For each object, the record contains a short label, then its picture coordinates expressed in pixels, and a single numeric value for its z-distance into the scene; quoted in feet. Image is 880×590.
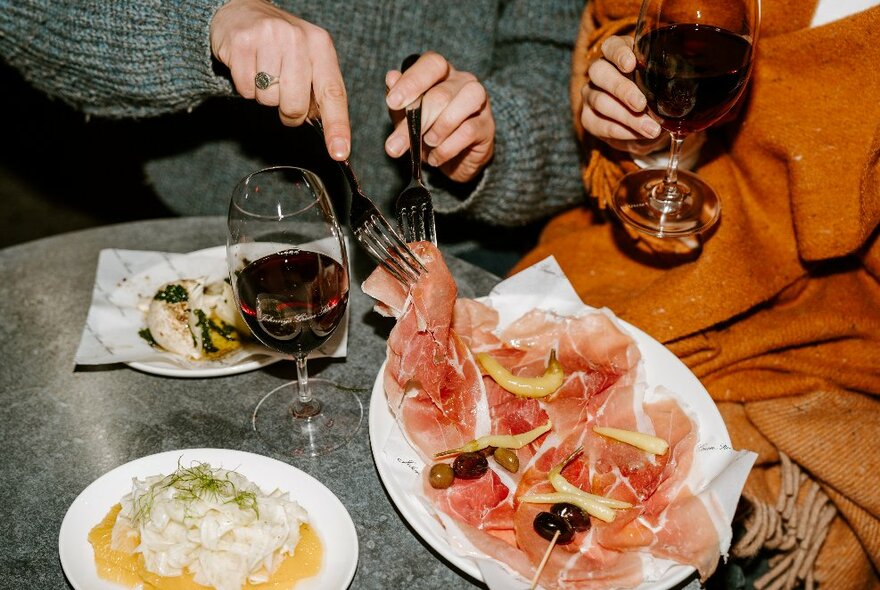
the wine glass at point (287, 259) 3.38
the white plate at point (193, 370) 3.95
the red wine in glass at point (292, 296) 3.39
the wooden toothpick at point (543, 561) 2.93
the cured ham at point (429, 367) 3.51
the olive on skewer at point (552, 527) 3.05
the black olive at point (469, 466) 3.30
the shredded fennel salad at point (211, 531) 2.97
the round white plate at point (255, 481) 3.02
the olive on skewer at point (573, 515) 3.15
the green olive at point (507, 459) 3.39
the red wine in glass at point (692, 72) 3.81
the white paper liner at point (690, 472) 3.03
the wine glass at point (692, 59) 3.83
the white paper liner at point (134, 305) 4.06
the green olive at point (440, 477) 3.25
